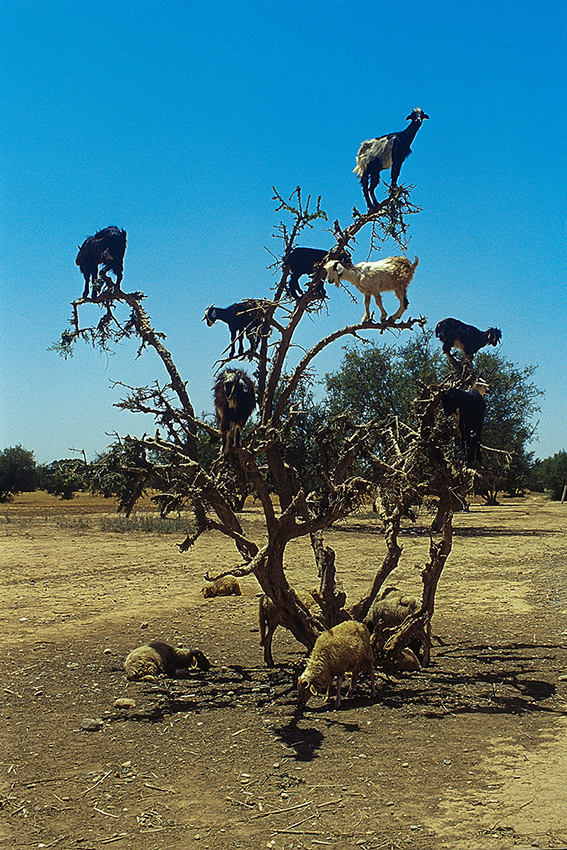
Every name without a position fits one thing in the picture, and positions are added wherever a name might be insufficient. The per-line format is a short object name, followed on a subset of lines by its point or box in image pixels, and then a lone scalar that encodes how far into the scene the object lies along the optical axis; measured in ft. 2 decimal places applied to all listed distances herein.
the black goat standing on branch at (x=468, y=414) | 24.02
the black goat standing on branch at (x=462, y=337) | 27.53
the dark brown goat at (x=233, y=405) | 21.71
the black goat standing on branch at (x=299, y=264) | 27.07
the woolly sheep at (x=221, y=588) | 43.91
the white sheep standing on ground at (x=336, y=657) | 22.11
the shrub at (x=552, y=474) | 176.45
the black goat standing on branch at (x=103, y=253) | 25.57
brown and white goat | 24.94
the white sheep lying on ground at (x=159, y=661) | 26.22
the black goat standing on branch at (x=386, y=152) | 22.75
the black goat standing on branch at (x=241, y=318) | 26.28
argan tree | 24.52
